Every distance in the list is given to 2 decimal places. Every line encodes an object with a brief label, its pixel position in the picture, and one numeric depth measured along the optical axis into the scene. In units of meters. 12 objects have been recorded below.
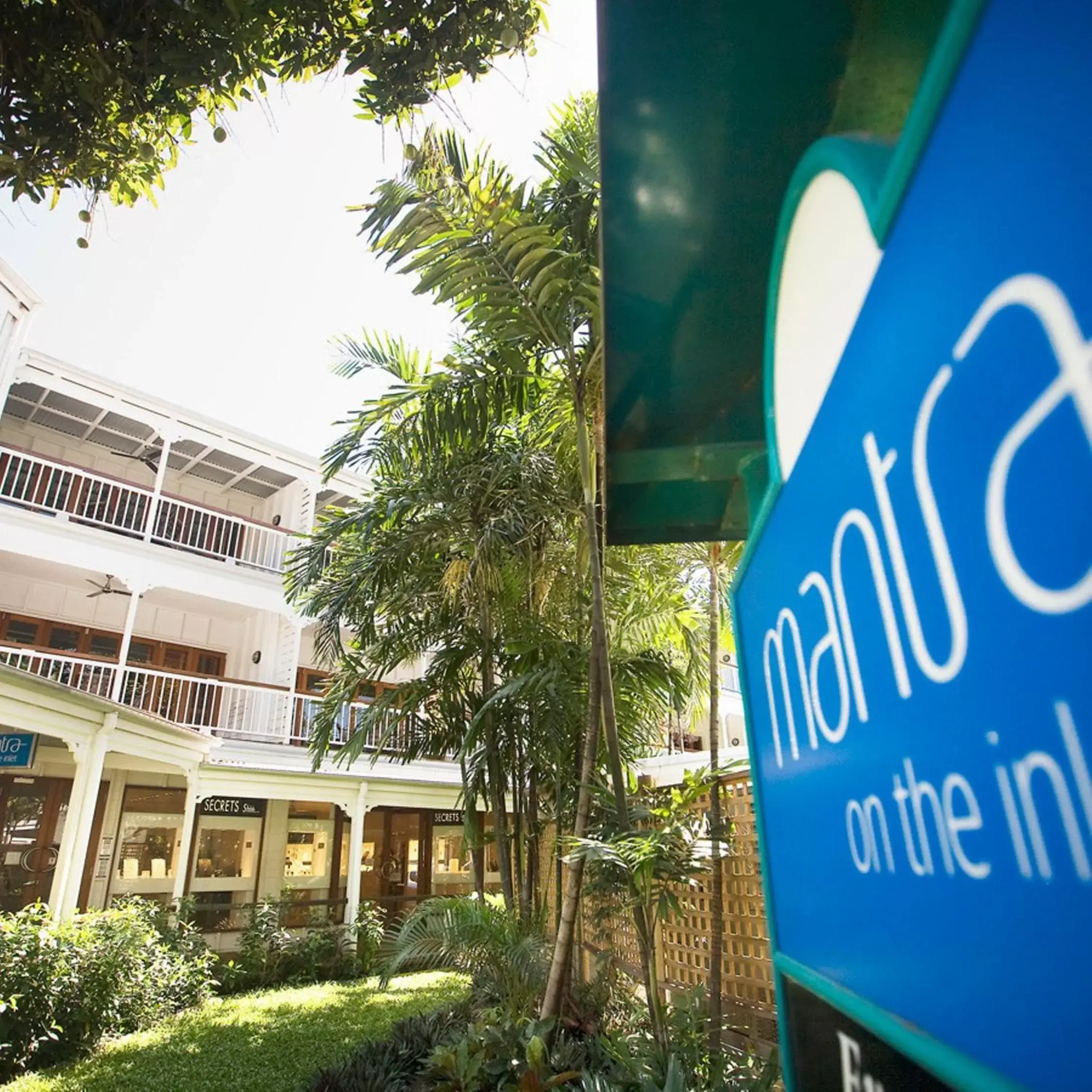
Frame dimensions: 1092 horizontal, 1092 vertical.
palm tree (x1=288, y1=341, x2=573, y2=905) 5.52
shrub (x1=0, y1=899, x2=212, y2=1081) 5.93
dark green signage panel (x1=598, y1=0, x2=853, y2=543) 0.83
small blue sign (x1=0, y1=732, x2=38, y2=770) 6.38
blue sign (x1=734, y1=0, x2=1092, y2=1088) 0.34
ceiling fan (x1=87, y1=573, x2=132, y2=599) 11.38
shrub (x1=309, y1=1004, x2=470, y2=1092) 4.49
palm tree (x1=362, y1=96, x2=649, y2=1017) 3.29
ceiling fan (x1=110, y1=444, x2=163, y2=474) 12.66
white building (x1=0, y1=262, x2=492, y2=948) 9.79
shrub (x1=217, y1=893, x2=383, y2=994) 9.37
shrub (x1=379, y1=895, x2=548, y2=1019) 4.50
